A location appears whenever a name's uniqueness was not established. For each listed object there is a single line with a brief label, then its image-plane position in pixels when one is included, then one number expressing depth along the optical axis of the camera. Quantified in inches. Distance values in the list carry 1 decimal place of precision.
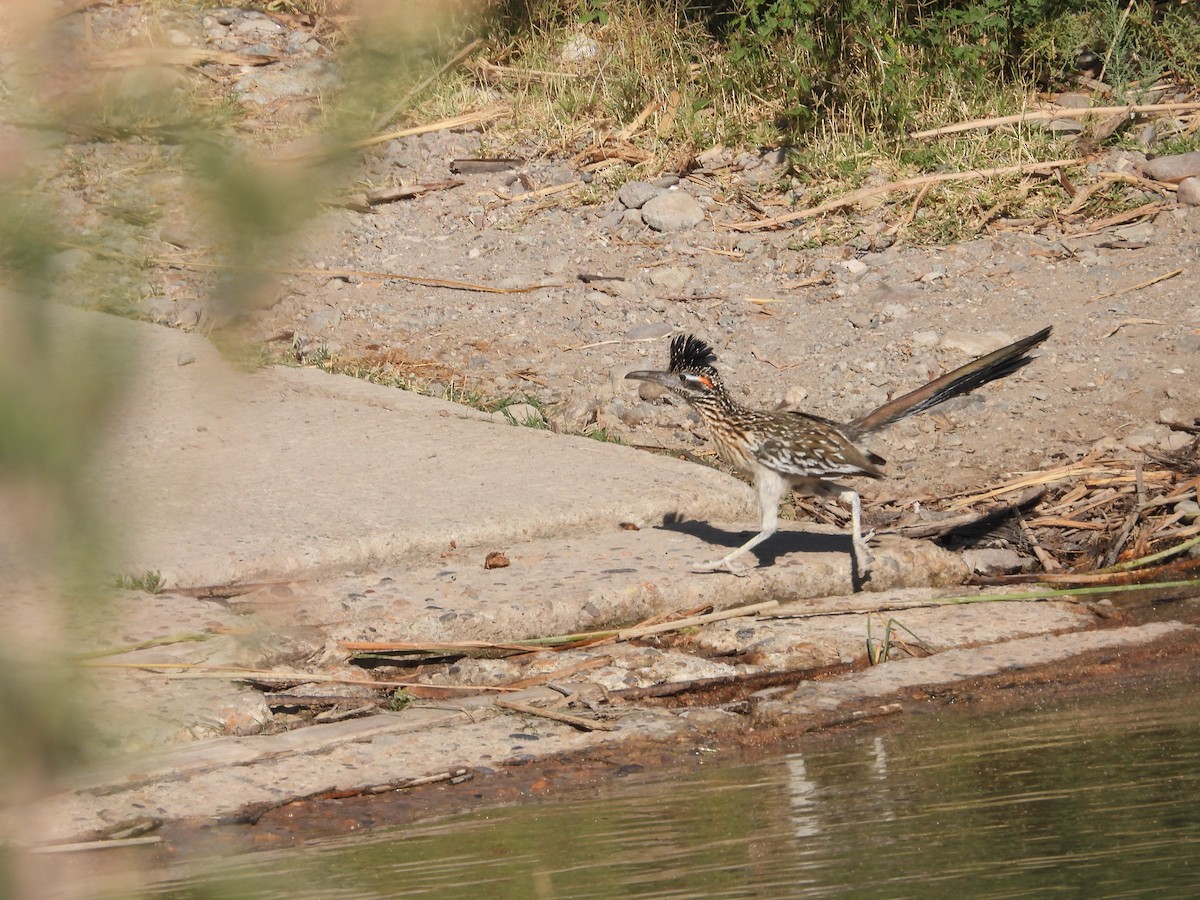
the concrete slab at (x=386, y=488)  475.2
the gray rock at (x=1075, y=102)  845.8
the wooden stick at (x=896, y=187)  802.8
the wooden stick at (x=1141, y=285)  718.5
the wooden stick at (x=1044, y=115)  821.2
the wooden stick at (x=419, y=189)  879.0
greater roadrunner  491.5
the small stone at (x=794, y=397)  668.7
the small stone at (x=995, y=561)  516.1
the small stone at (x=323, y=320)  732.7
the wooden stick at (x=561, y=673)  412.8
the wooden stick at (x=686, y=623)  441.1
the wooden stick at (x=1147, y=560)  496.7
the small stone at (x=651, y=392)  668.1
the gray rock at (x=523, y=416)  628.7
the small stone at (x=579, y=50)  969.5
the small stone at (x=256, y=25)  899.4
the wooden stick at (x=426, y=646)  422.9
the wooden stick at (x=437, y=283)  785.6
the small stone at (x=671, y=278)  782.5
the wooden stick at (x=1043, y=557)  520.7
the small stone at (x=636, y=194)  850.1
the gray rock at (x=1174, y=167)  778.8
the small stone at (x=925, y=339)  699.4
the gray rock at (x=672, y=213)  832.9
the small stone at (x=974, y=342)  685.9
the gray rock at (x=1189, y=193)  762.8
